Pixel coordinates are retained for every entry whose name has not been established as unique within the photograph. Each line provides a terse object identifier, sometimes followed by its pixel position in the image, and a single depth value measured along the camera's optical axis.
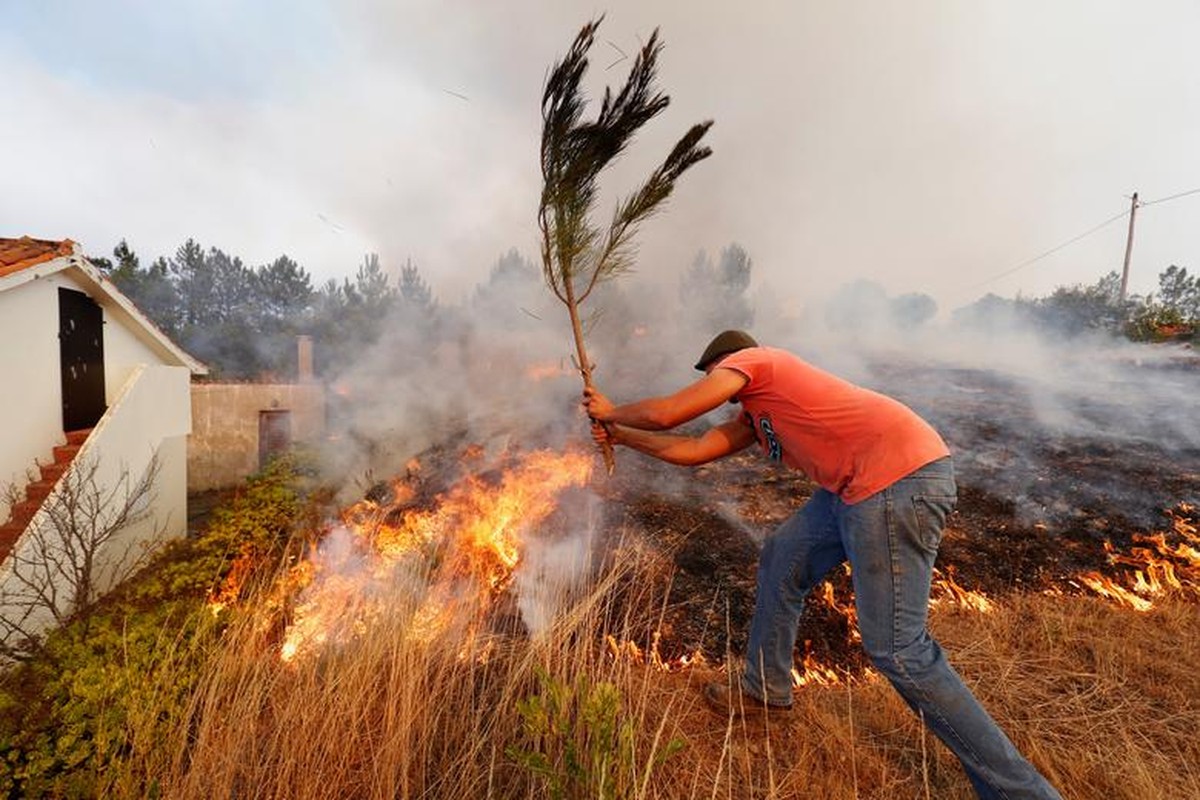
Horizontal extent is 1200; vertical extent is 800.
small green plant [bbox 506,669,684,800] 1.42
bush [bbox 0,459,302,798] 1.85
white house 5.88
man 1.85
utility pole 19.72
